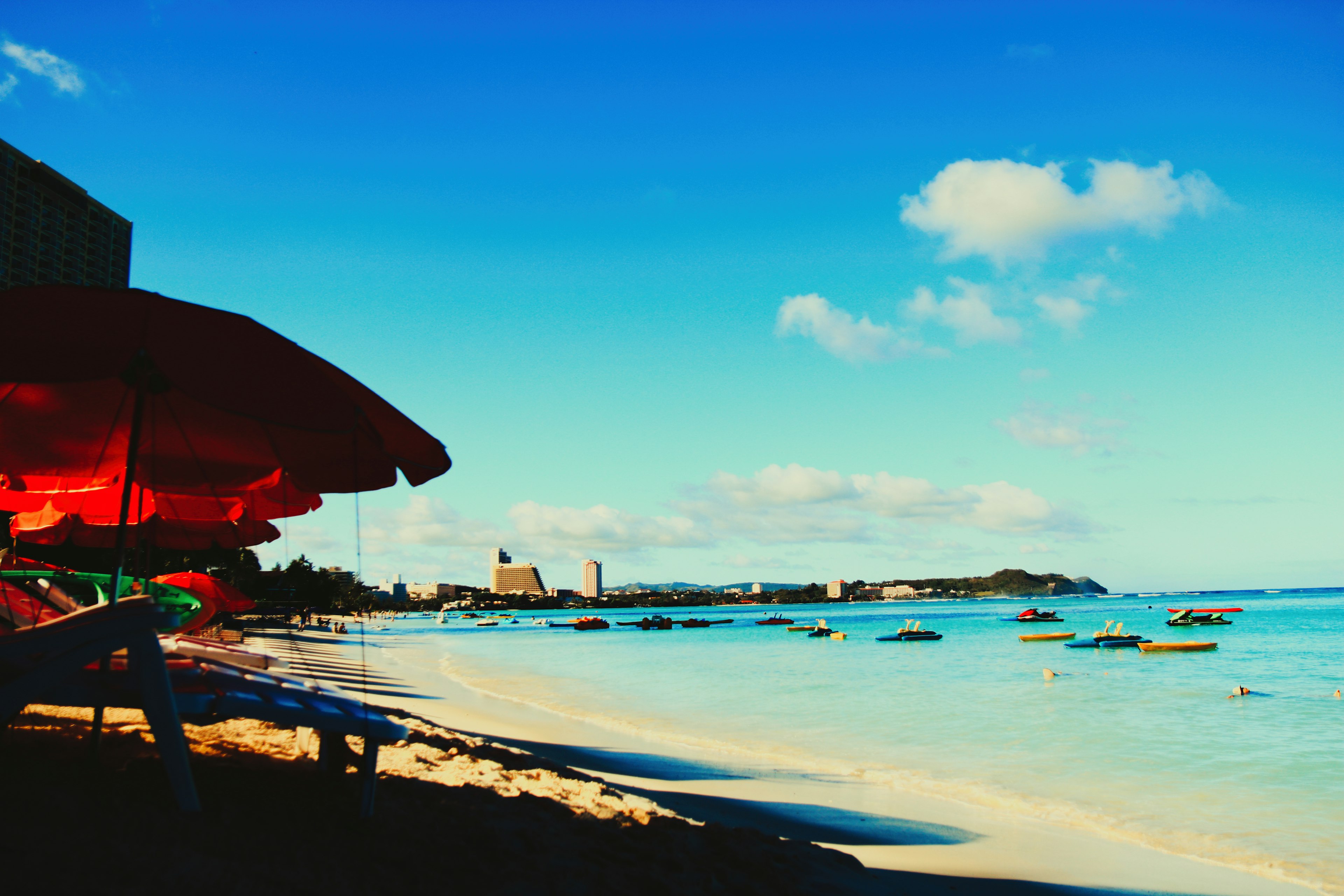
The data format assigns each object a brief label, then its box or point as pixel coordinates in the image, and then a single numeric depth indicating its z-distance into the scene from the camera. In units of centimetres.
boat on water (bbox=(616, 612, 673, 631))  7669
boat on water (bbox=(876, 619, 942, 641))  4772
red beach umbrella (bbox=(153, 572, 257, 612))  1037
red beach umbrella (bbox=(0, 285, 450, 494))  297
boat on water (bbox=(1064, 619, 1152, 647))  3669
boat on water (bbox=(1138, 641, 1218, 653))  3397
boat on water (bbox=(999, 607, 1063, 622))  6756
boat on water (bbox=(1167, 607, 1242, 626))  5622
